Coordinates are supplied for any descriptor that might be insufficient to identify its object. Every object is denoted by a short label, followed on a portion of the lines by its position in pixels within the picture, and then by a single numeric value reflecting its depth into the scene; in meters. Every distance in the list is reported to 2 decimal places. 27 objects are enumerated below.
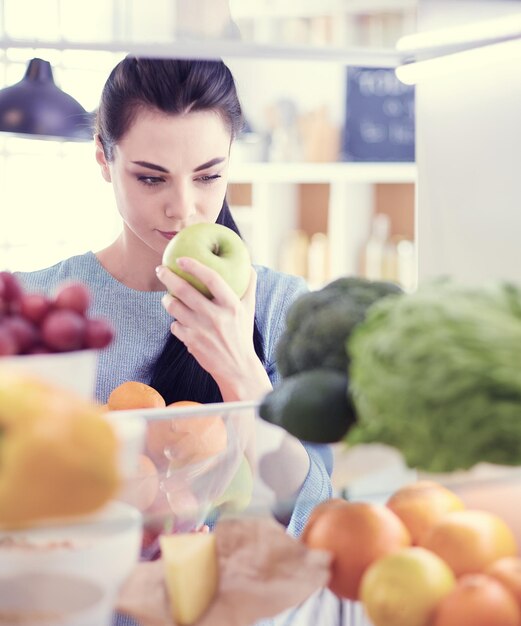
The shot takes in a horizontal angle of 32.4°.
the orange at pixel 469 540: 0.60
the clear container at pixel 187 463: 0.59
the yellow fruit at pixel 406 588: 0.57
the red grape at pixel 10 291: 0.59
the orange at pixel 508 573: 0.57
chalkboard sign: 4.26
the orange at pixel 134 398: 0.76
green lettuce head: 0.54
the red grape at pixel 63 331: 0.56
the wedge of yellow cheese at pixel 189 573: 0.60
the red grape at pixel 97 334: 0.57
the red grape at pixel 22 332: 0.56
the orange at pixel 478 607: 0.55
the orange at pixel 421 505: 0.64
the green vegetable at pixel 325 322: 0.64
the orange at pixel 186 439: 0.65
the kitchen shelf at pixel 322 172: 4.21
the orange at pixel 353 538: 0.61
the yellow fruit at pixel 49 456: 0.46
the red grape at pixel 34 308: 0.58
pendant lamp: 1.50
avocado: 0.61
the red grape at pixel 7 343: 0.55
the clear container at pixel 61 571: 0.51
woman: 1.35
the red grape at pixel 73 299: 0.58
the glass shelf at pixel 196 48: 0.69
